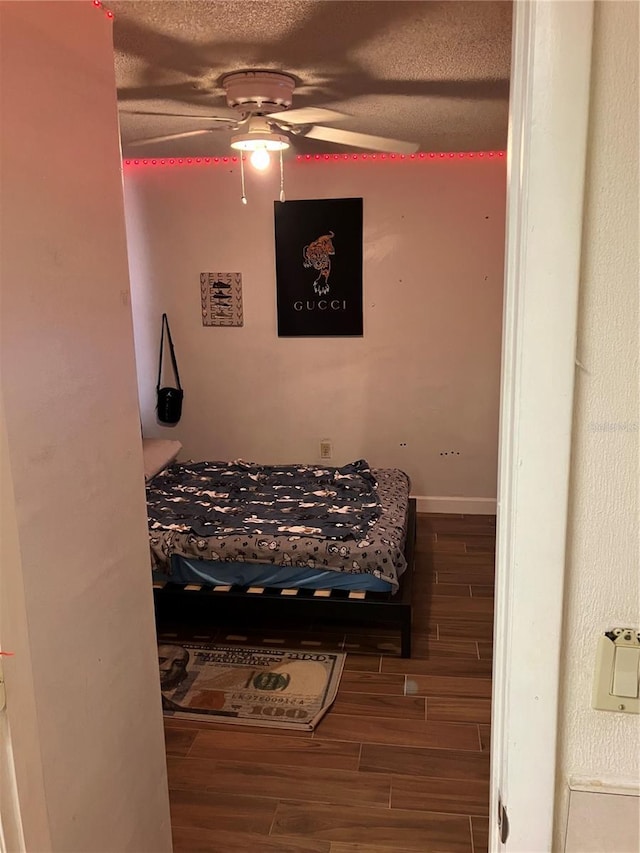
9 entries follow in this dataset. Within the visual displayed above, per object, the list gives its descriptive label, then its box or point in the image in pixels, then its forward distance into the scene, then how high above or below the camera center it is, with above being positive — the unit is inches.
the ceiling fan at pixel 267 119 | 111.6 +33.3
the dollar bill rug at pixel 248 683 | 111.3 -65.2
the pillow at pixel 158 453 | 171.3 -38.6
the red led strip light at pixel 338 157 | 181.5 +37.4
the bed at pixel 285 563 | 126.3 -48.7
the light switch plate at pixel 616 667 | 36.7 -19.6
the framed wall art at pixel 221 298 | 196.1 +0.8
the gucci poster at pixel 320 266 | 188.9 +9.1
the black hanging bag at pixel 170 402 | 201.0 -28.8
